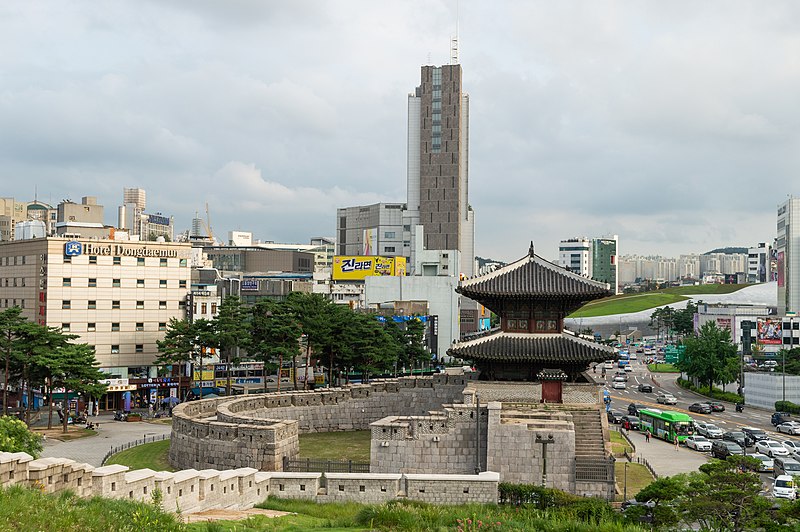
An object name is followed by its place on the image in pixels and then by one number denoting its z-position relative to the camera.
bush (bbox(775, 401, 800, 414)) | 72.19
